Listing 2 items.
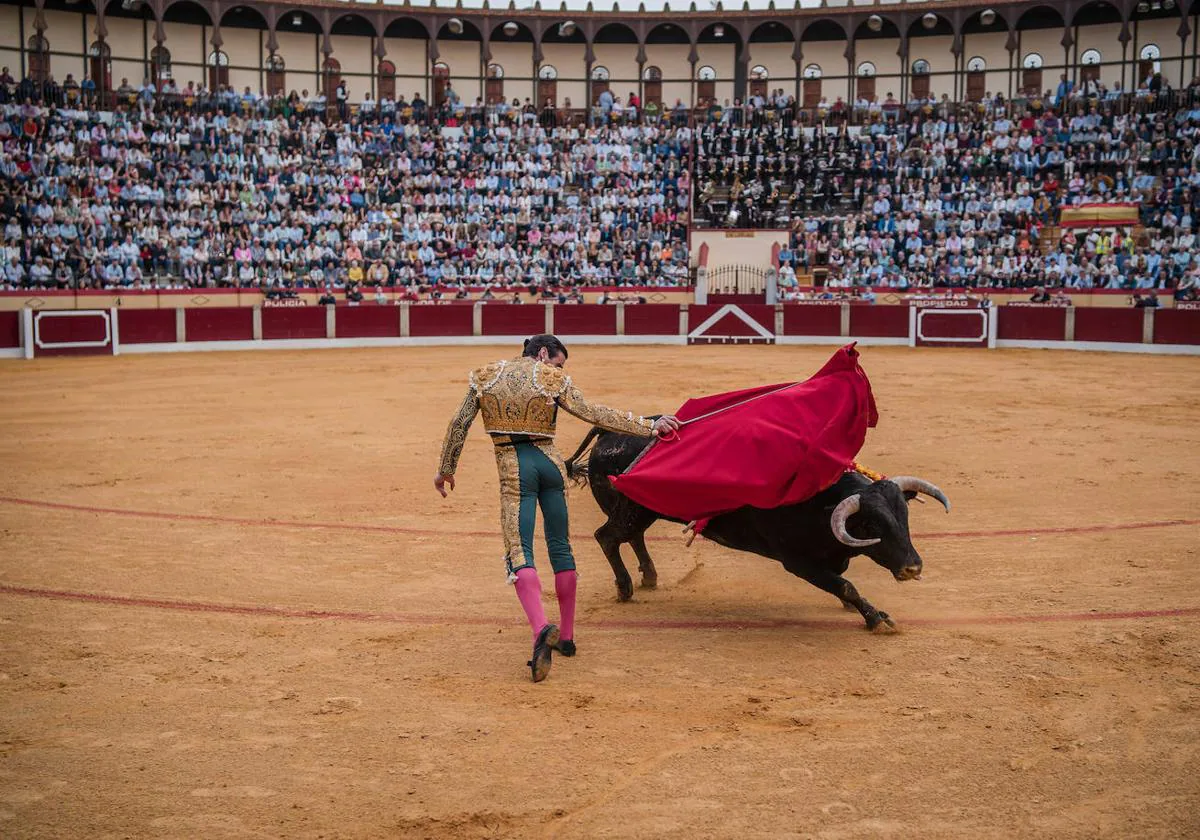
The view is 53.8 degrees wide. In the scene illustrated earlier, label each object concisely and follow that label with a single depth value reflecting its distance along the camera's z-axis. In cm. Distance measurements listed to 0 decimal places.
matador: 488
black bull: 510
